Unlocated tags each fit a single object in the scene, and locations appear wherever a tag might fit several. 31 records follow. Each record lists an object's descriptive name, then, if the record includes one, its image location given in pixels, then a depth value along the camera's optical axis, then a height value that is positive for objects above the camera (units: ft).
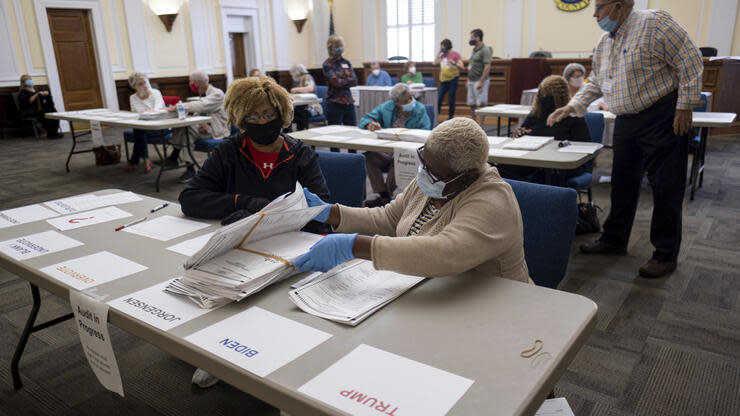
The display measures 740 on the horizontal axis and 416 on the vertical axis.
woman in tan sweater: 3.99 -1.31
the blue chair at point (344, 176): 7.88 -1.62
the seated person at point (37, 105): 27.37 -1.45
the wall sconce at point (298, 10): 38.86 +4.21
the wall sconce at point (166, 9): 32.22 +3.81
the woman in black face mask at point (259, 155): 6.66 -1.10
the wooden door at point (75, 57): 29.55 +1.02
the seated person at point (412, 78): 27.27 -0.69
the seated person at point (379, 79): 28.09 -0.70
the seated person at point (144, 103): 19.13 -1.09
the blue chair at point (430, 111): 15.92 -1.39
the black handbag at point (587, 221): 12.16 -3.65
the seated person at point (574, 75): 16.78 -0.49
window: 35.47 +2.41
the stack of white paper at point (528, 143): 10.77 -1.68
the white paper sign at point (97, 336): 3.89 -1.94
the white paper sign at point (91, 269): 4.38 -1.67
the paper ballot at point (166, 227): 5.52 -1.66
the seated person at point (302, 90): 22.75 -0.97
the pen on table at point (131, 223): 5.73 -1.63
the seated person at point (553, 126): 11.48 -1.41
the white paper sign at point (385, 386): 2.68 -1.70
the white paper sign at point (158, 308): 3.68 -1.69
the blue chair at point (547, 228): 5.38 -1.71
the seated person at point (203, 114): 17.38 -1.60
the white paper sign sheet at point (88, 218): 5.86 -1.62
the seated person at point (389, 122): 13.57 -1.47
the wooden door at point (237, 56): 37.04 +0.98
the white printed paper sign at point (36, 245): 5.00 -1.63
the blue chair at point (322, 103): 23.48 -1.77
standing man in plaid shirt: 8.46 -0.76
